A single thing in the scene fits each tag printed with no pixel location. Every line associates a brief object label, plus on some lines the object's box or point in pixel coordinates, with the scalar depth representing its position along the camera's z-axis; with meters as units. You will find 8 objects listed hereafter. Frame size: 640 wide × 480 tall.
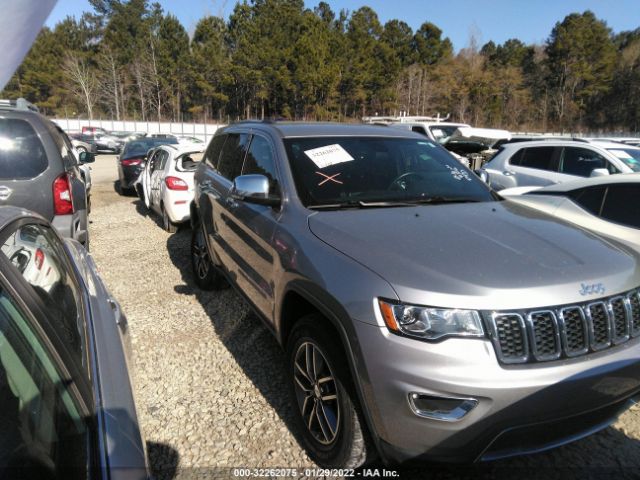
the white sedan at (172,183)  7.64
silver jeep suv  1.84
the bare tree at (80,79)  57.62
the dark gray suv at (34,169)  4.38
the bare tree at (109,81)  62.15
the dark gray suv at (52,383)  1.15
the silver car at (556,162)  7.38
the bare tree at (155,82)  62.31
